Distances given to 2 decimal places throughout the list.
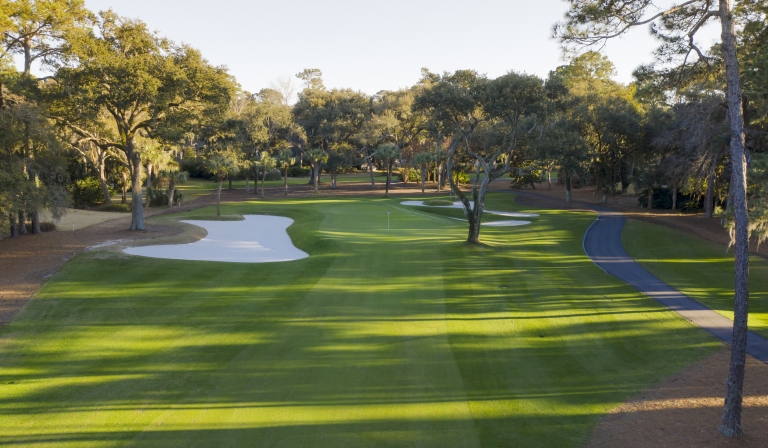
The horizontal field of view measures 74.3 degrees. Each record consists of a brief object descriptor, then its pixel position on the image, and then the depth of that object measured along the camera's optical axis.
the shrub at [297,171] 89.69
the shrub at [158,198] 51.72
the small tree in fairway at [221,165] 42.78
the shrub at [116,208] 47.78
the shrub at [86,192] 50.59
